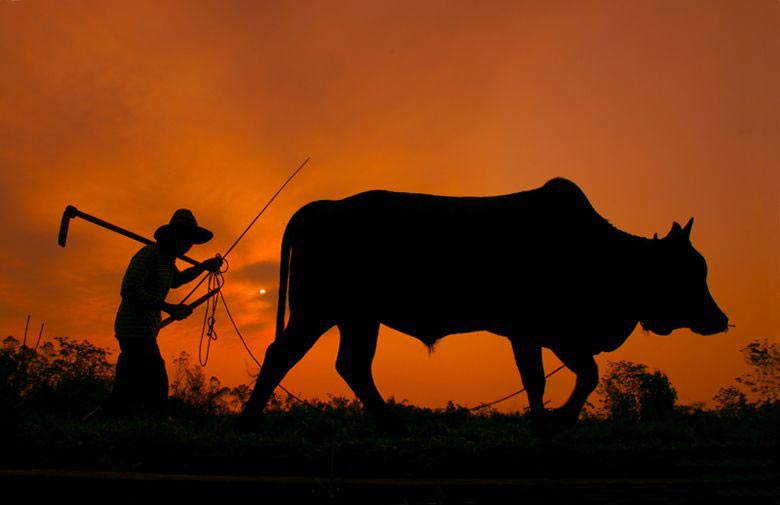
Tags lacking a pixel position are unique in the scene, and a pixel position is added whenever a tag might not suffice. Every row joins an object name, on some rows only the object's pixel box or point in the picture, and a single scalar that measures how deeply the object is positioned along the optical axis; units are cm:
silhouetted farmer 587
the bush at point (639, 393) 779
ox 578
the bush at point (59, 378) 473
